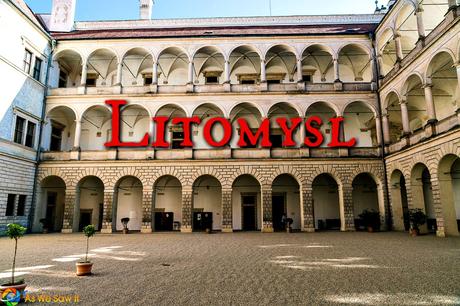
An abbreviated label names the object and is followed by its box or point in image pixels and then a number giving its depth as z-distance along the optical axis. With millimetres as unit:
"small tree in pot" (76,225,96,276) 7070
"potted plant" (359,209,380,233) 18453
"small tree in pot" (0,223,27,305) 4836
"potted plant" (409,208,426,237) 15625
